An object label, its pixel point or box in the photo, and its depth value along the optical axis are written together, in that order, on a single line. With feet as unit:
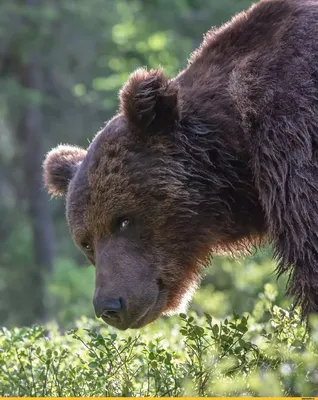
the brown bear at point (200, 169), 32.42
